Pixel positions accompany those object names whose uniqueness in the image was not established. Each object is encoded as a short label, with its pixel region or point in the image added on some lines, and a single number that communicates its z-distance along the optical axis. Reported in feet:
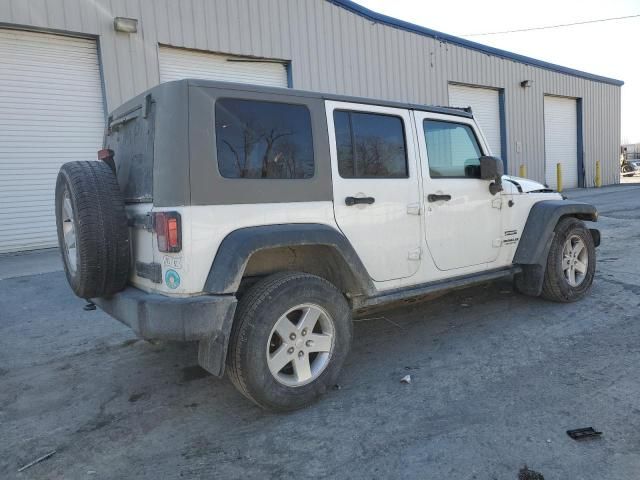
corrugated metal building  28.12
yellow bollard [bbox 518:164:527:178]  58.52
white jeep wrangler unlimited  9.14
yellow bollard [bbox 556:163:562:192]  63.00
